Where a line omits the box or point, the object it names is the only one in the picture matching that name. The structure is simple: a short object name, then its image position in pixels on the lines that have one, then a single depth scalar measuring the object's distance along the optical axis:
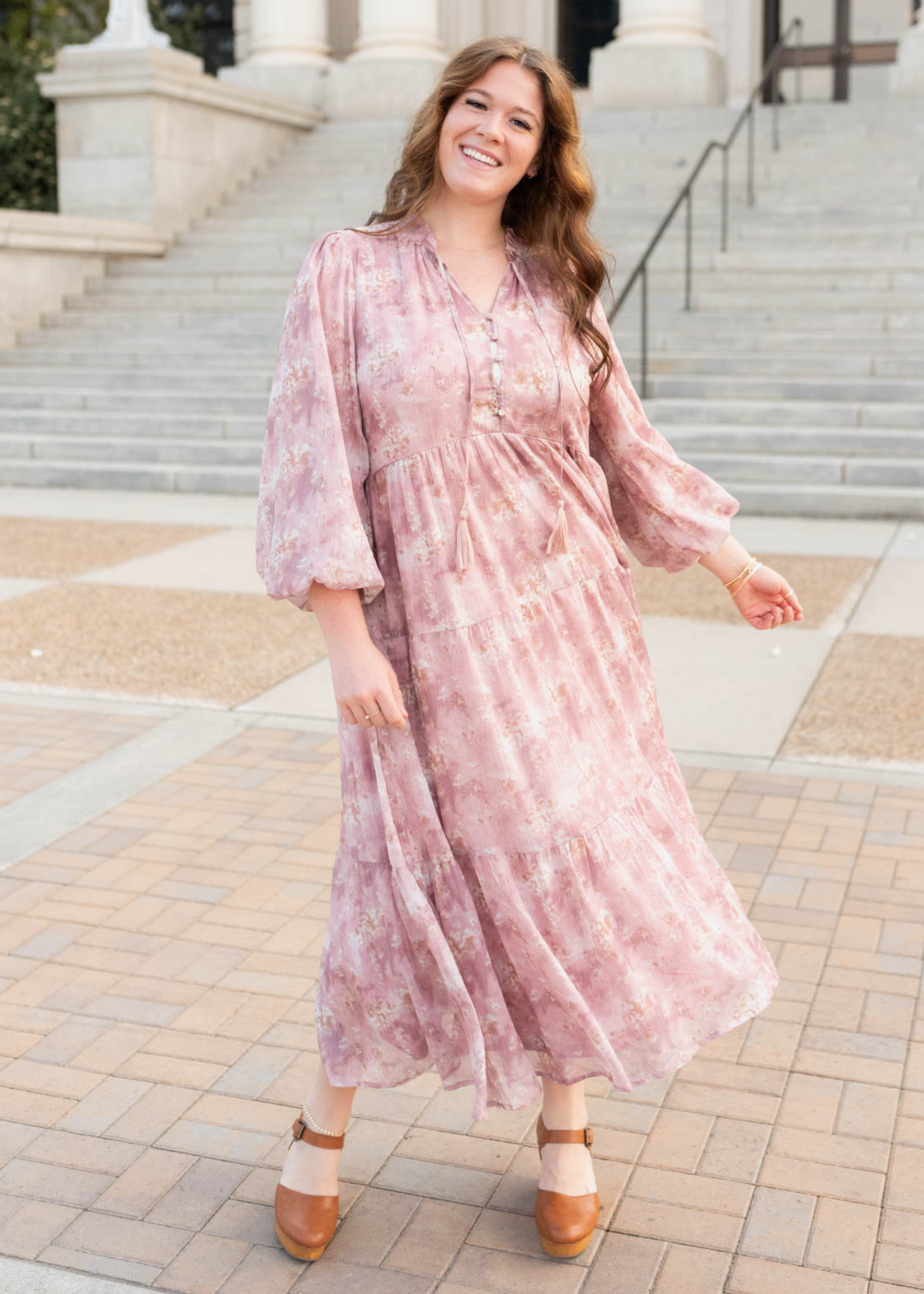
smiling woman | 2.48
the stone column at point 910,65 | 17.41
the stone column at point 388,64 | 18.86
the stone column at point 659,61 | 17.91
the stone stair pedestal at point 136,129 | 15.98
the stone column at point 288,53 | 19.45
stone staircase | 10.97
